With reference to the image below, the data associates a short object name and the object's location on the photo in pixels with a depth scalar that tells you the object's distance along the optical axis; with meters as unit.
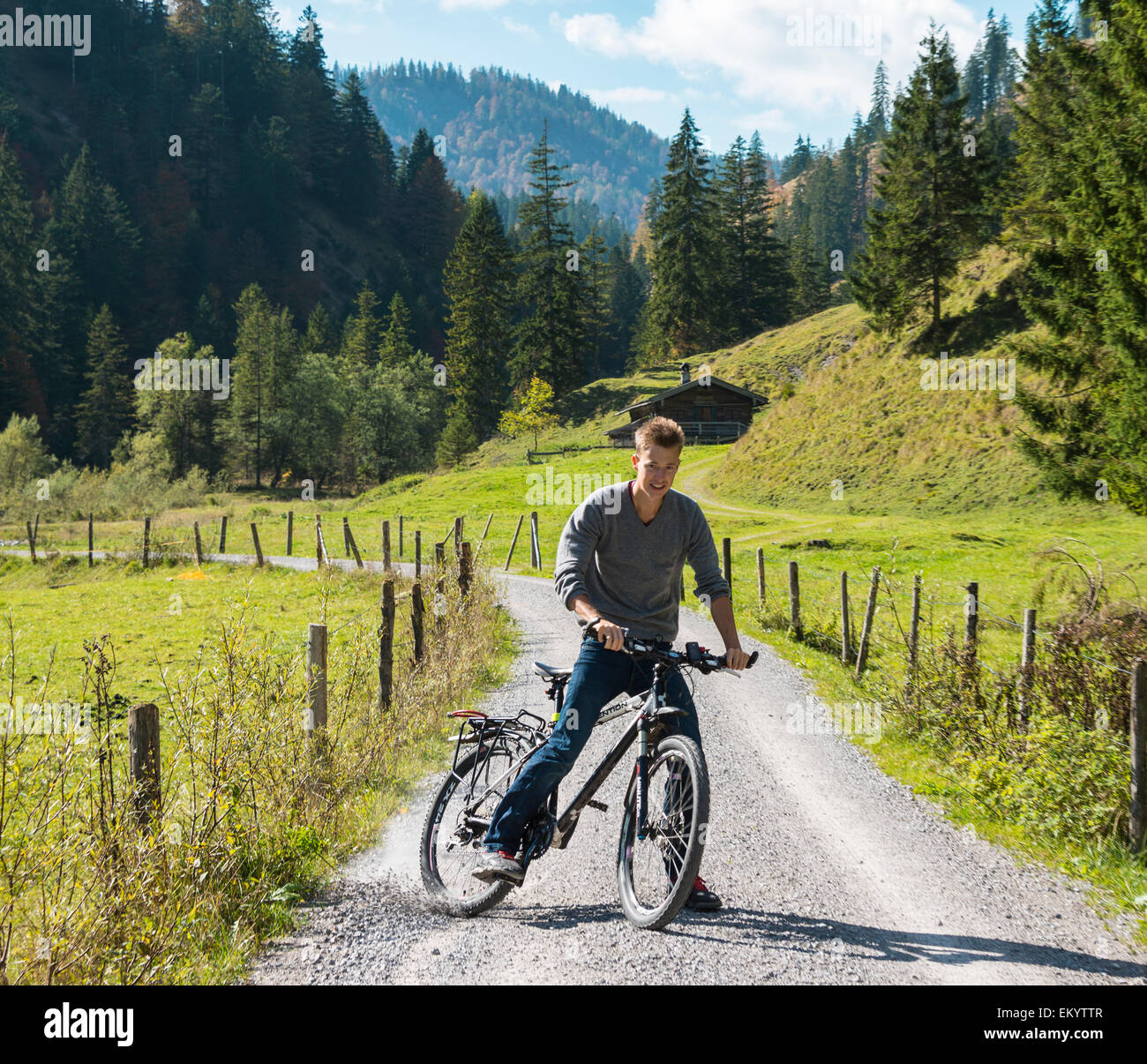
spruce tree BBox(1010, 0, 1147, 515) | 13.75
